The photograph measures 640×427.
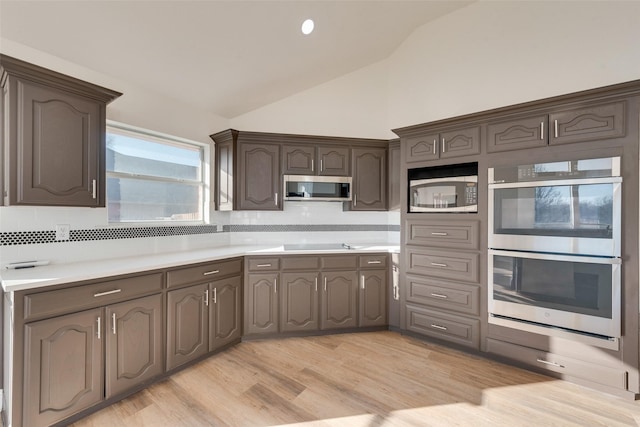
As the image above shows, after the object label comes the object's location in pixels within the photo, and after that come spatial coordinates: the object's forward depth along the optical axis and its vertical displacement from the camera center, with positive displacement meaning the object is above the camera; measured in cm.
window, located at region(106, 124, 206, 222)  254 +35
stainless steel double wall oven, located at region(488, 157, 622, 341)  200 -25
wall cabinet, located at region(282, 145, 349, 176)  325 +61
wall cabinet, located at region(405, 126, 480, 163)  257 +65
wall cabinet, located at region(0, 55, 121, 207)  169 +48
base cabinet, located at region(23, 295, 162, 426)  158 -89
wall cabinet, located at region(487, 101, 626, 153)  200 +65
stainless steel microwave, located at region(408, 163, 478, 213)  260 +23
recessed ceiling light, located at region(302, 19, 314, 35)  247 +163
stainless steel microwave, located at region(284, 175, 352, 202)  325 +29
